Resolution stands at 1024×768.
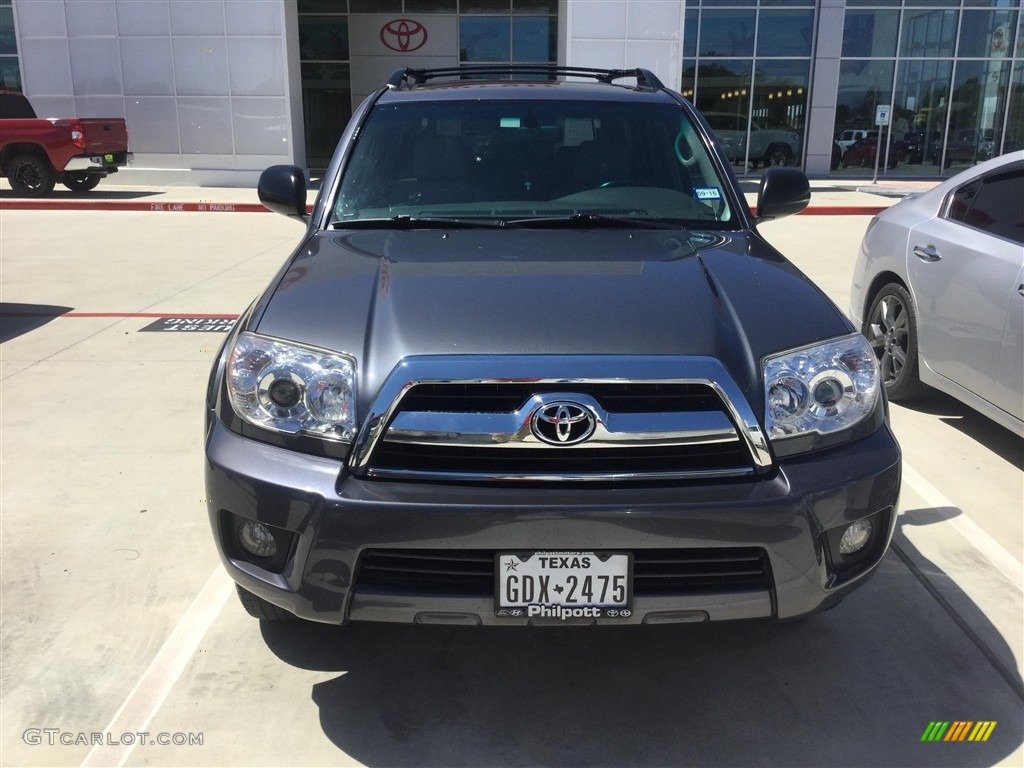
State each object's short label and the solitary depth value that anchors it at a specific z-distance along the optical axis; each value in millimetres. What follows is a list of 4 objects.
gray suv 2344
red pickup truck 17078
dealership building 19984
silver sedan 4352
